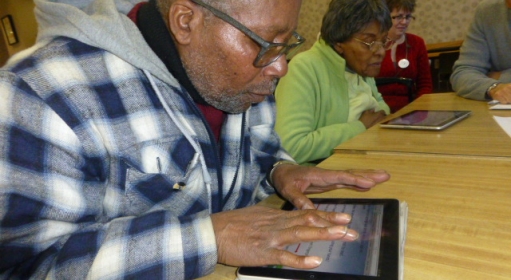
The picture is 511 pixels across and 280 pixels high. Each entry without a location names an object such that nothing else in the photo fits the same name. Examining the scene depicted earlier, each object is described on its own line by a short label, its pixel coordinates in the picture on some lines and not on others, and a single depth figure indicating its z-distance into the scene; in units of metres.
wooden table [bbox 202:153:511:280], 0.53
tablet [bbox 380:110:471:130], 1.25
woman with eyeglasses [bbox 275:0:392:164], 1.46
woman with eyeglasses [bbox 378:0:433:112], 2.58
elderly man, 0.56
